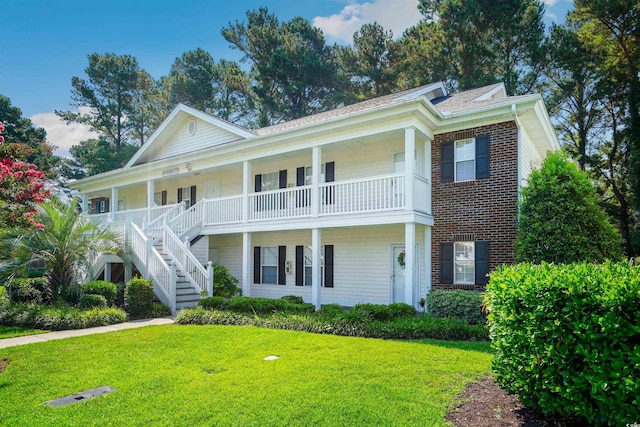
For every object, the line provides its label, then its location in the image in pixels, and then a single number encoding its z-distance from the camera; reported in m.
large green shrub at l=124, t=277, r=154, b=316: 12.16
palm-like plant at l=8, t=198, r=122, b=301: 12.64
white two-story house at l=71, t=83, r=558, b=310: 11.91
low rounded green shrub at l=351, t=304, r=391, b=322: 10.01
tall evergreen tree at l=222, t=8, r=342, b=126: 33.06
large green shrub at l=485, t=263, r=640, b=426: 3.62
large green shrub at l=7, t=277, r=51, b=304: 12.45
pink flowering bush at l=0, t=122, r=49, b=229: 7.51
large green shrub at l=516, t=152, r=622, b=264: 10.34
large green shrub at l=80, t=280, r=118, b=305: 12.83
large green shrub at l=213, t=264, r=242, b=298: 14.18
